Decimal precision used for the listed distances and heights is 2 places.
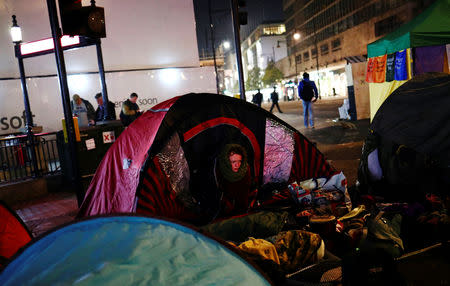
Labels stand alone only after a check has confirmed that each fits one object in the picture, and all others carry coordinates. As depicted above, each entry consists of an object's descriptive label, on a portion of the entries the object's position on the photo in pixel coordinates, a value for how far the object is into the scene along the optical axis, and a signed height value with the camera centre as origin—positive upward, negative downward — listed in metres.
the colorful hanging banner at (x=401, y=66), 8.51 +0.48
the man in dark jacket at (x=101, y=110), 9.96 +0.17
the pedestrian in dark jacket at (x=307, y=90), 13.31 +0.18
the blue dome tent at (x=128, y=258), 1.72 -0.73
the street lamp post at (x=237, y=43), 7.64 +1.26
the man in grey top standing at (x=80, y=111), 9.15 +0.20
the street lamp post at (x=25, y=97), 7.73 +0.65
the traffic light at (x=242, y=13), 8.21 +2.03
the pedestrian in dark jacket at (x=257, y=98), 23.44 +0.14
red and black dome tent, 4.49 -0.68
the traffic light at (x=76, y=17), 5.47 +1.54
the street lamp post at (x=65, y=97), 5.43 +0.34
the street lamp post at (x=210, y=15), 15.59 +4.85
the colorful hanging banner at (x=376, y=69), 9.57 +0.52
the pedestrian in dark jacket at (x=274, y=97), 24.03 +0.10
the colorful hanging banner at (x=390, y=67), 8.97 +0.50
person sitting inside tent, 4.61 -0.97
